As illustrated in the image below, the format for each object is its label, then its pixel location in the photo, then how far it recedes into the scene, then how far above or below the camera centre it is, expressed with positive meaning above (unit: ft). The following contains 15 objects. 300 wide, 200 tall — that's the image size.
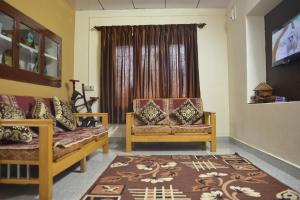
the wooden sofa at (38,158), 5.53 -1.31
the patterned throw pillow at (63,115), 9.69 -0.42
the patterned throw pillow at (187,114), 12.82 -0.53
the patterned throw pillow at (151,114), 12.90 -0.52
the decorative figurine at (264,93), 10.09 +0.49
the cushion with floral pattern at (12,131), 6.02 -0.68
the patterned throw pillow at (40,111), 8.23 -0.22
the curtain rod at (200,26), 14.94 +5.02
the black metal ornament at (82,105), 13.55 +0.00
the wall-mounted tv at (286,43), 8.28 +2.35
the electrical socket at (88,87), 15.06 +1.12
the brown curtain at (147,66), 14.66 +2.45
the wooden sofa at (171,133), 11.58 -1.42
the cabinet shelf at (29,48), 9.57 +2.45
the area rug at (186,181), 5.92 -2.30
